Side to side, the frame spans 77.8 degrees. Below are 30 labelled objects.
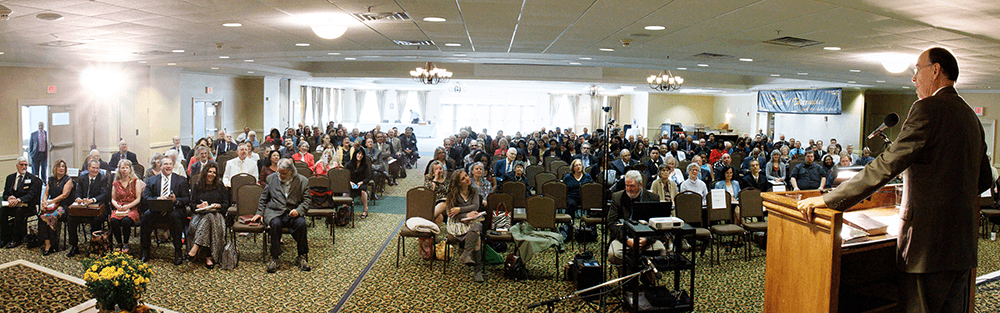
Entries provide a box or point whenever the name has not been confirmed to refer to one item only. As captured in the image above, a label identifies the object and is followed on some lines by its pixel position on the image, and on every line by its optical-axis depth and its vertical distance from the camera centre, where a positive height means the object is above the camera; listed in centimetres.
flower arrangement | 418 -113
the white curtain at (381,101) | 3131 +102
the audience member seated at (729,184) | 818 -71
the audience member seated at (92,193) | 717 -96
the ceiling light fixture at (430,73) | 1311 +107
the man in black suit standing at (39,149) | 1250 -75
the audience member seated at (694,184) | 806 -71
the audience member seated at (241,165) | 908 -71
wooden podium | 236 -57
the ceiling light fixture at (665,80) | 1433 +115
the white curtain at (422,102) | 3181 +104
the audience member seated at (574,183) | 863 -81
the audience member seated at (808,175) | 1027 -71
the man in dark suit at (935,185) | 208 -17
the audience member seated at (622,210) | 579 -81
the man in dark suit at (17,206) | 740 -114
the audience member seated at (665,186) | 792 -74
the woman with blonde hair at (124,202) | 712 -101
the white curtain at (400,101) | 3161 +105
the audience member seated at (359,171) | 983 -81
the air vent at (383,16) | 604 +105
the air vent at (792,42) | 714 +106
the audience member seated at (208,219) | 670 -113
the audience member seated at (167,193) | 693 -90
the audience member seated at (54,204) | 720 -108
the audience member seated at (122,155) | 1027 -68
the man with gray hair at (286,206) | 671 -98
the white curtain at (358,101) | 3092 +97
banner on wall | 1980 +106
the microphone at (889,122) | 282 +6
